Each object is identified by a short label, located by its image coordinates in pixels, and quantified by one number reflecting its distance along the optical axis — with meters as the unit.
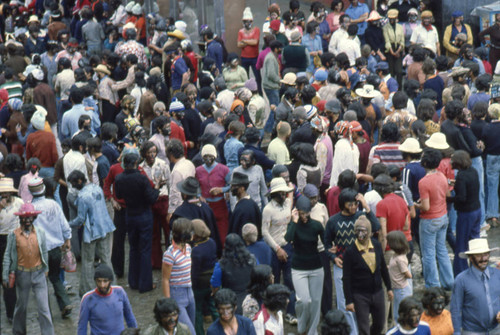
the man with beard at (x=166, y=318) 16.42
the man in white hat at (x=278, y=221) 21.00
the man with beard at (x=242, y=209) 21.59
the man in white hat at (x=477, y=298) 17.67
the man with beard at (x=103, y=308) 17.99
